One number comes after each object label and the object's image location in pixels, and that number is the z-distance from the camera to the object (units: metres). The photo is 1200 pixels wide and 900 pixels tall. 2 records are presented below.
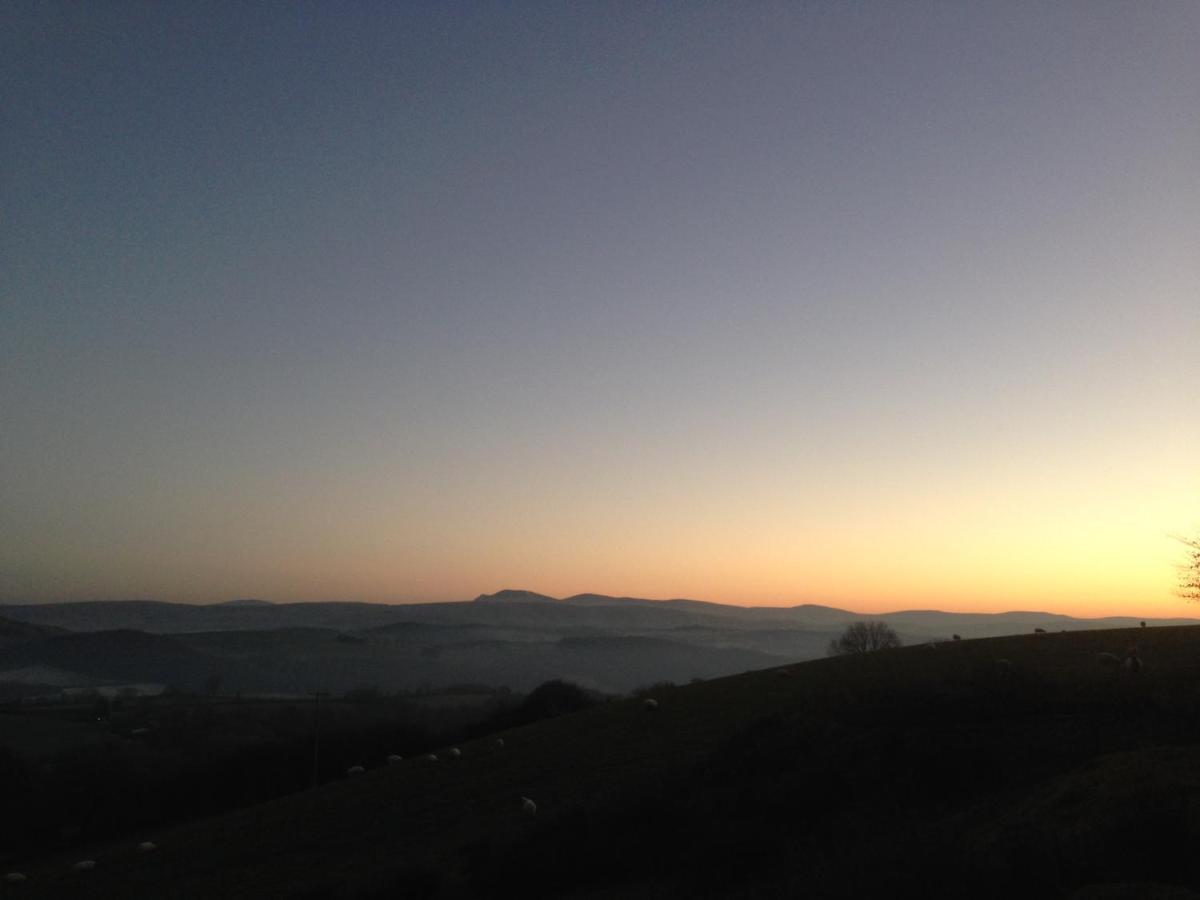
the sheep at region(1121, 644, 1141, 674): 19.50
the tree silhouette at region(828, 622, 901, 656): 50.06
